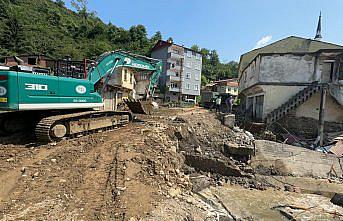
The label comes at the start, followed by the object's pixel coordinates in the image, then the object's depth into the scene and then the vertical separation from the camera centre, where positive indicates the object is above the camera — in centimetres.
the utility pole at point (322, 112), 1540 -69
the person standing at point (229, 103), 1827 -35
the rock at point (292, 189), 880 -331
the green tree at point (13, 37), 4541 +1079
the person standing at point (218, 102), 2146 -40
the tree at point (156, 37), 6901 +1790
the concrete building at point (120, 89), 1855 +57
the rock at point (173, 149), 777 -174
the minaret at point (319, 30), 3995 +1231
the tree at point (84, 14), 8186 +2790
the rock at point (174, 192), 532 -220
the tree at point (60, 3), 8512 +3245
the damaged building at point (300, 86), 1616 +102
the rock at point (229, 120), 1348 -124
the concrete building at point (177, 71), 4444 +504
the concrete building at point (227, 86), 5686 +296
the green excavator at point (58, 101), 626 -25
